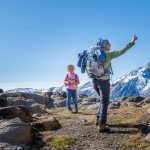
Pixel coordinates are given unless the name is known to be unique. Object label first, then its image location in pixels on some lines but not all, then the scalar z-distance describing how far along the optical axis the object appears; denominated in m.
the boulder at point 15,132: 6.08
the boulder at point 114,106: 14.73
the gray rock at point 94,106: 14.79
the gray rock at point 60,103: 19.44
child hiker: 11.58
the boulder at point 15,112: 7.64
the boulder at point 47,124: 7.51
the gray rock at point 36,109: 11.02
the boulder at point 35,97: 17.73
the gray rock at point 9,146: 5.57
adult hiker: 7.02
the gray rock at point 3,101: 9.85
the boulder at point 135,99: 21.06
